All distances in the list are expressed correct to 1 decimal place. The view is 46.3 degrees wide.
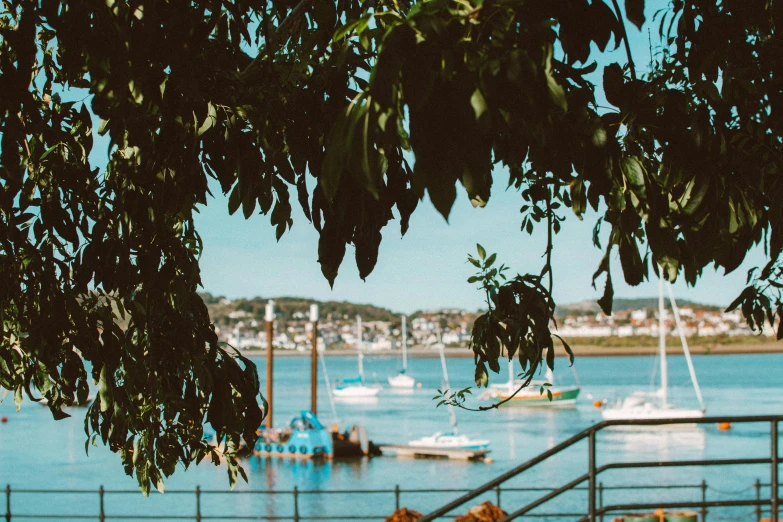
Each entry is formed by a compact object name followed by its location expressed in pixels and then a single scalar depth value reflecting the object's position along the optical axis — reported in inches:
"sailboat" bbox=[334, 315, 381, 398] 3346.5
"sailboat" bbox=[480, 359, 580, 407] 2908.5
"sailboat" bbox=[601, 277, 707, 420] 2093.9
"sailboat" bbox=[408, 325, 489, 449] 1721.2
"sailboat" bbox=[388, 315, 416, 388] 4001.0
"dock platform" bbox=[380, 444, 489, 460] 1673.2
